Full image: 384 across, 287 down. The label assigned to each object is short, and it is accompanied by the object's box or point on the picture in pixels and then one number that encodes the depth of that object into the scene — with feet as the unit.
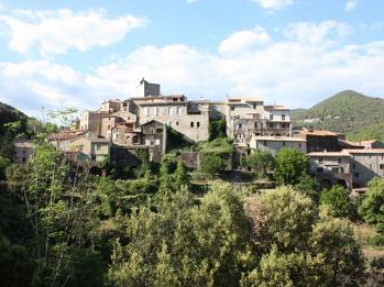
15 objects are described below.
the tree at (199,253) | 90.33
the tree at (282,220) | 96.68
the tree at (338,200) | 184.55
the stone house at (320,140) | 230.64
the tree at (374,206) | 181.68
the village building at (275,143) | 217.77
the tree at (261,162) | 206.80
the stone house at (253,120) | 233.35
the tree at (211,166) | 203.31
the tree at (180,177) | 186.70
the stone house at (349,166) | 213.46
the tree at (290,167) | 199.62
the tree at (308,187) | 190.21
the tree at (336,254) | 93.61
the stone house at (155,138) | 215.31
